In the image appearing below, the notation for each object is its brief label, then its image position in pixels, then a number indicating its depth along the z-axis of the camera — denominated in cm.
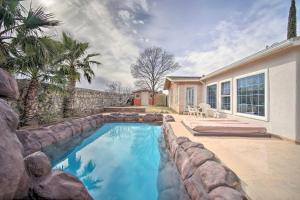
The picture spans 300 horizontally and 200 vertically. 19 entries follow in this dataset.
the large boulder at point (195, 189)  204
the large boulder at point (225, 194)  167
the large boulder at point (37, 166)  216
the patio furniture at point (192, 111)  922
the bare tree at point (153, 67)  2246
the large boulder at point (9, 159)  172
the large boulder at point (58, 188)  202
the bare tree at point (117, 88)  2289
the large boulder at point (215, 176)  194
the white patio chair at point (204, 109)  857
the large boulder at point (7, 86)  249
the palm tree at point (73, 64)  762
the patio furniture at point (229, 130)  467
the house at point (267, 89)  390
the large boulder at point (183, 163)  274
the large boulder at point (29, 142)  440
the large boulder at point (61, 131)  570
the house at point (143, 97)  2184
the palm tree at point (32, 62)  443
